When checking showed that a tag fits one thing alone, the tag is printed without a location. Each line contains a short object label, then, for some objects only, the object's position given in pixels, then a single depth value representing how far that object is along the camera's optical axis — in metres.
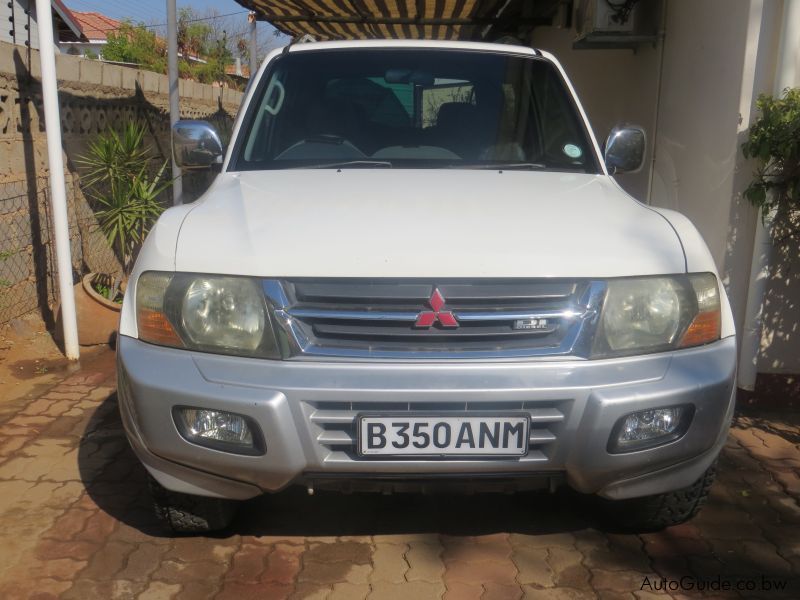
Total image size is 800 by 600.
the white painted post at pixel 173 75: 7.37
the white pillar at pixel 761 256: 3.93
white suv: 2.41
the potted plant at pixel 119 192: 6.62
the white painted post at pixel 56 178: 5.04
